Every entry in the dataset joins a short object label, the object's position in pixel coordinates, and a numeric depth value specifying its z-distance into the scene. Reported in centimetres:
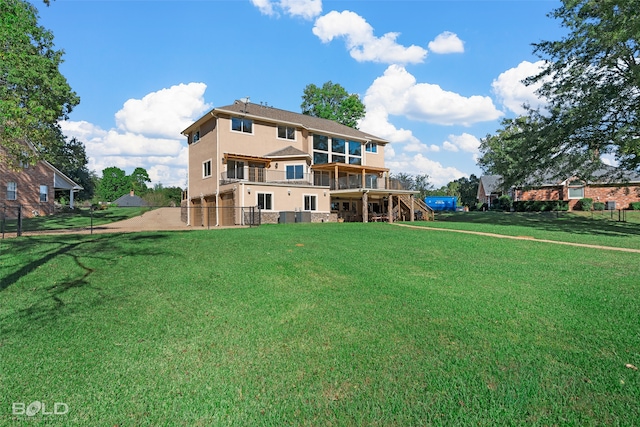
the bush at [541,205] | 3865
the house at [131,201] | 5734
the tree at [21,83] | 1145
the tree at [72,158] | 3194
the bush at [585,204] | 3756
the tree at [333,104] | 4384
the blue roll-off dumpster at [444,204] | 5075
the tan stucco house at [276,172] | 2414
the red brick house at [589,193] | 3769
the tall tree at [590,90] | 1732
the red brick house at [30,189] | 2545
